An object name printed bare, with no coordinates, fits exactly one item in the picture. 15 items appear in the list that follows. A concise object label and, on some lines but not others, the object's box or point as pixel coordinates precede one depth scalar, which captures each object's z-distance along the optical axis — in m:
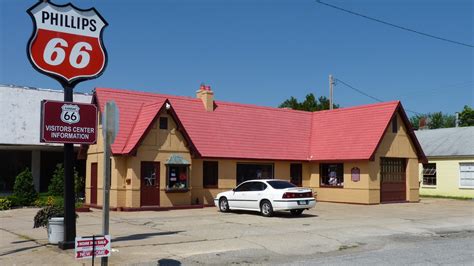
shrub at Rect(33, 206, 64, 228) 14.52
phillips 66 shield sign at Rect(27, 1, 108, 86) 13.20
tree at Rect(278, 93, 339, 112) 67.43
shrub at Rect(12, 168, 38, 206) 28.13
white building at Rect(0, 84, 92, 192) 32.62
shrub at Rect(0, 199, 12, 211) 26.91
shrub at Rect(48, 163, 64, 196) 29.66
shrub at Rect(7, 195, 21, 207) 27.64
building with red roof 26.05
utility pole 50.88
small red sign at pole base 8.94
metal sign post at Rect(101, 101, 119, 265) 9.06
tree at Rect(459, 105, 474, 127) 71.06
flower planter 13.53
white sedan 21.50
